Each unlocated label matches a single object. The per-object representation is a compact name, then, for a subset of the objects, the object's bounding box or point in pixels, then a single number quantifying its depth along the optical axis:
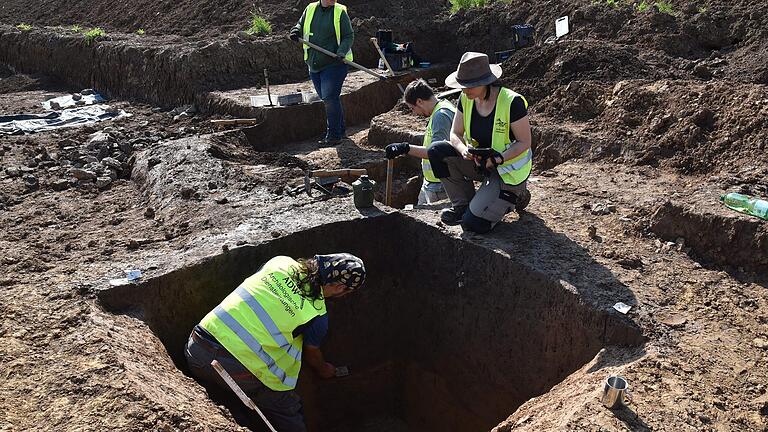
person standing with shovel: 7.88
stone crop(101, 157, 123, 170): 7.29
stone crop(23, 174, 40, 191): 6.79
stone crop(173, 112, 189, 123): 9.14
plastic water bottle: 4.55
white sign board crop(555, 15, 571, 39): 9.59
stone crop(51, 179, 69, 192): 6.79
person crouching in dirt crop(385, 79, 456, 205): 5.43
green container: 5.46
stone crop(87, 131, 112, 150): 7.81
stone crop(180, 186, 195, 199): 6.10
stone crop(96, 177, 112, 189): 6.87
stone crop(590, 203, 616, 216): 5.34
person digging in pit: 3.94
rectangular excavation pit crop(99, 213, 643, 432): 4.48
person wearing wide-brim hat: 4.73
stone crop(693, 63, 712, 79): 7.31
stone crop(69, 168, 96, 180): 6.99
